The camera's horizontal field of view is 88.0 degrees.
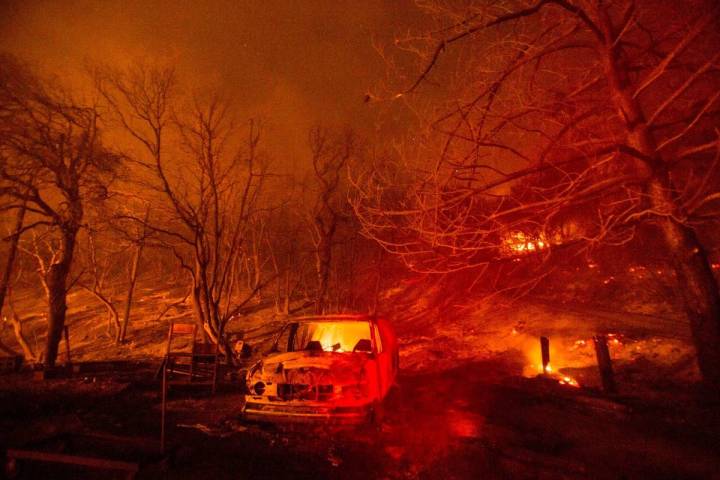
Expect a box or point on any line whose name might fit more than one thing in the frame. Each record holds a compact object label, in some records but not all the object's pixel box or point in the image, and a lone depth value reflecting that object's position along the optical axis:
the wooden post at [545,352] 10.87
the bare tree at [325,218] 19.47
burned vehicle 5.19
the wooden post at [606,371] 8.24
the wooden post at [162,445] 4.28
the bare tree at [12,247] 12.45
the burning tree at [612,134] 5.67
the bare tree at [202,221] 13.67
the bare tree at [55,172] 11.60
